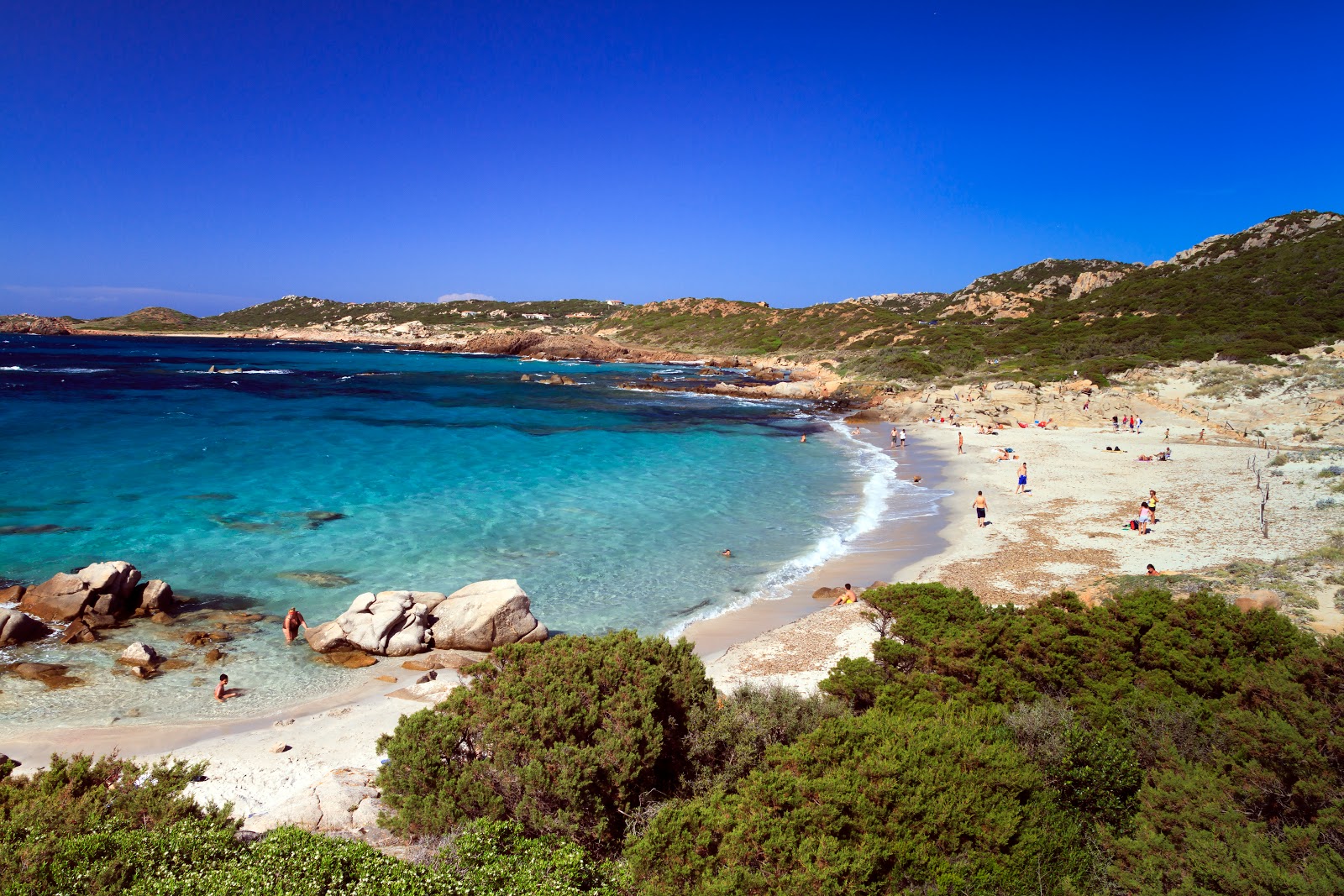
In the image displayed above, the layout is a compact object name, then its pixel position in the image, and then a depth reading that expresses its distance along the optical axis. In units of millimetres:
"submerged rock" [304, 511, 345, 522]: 20609
